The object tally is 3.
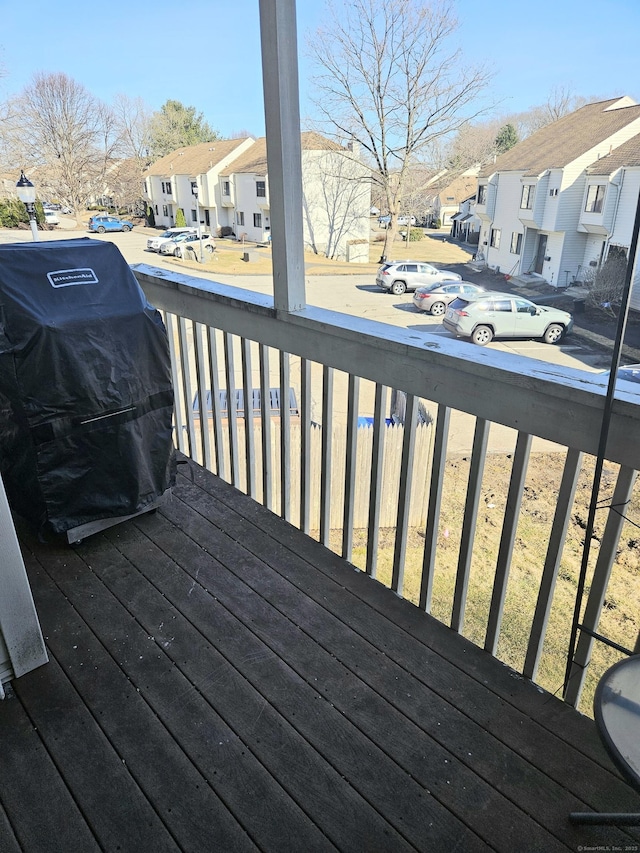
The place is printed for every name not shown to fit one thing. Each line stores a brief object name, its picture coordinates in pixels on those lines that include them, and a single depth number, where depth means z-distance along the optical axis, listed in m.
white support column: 1.71
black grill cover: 1.87
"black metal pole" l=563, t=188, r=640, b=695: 1.07
